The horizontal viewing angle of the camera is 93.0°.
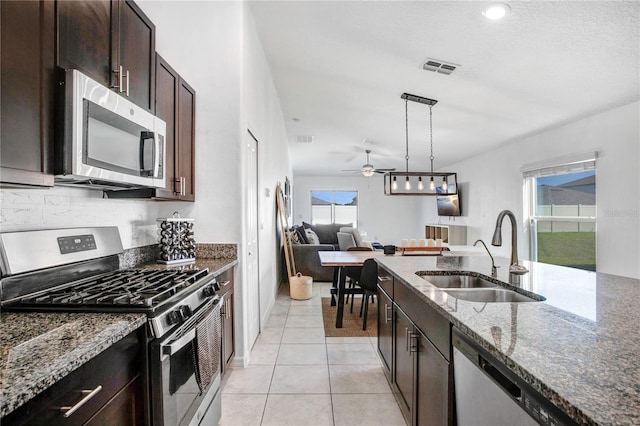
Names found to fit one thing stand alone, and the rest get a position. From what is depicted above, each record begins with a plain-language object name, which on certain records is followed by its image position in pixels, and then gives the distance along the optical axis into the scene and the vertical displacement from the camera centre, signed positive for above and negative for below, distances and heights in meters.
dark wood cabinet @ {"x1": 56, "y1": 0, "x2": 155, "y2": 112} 1.20 +0.82
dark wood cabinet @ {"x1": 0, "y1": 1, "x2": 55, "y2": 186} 0.96 +0.43
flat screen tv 7.44 +0.28
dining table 3.32 -0.50
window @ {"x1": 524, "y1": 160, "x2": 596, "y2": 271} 3.99 +0.03
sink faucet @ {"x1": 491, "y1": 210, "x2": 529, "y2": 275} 1.71 -0.15
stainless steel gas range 1.16 -0.32
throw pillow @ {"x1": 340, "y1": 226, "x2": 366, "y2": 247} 6.20 -0.43
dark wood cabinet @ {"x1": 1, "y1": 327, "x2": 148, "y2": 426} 0.71 -0.49
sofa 5.49 -0.76
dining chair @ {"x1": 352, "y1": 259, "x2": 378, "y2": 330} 3.29 -0.65
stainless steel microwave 1.15 +0.36
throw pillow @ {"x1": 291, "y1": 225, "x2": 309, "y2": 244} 5.99 -0.37
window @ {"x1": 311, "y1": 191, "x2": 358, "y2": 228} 10.83 +0.36
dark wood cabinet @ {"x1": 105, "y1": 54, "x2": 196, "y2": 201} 1.97 +0.63
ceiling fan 6.78 +1.05
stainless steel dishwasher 0.68 -0.48
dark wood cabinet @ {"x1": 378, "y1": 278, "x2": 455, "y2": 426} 1.20 -0.71
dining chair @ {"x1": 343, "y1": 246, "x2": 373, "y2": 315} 3.83 -0.71
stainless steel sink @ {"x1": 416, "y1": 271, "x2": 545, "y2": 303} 1.52 -0.40
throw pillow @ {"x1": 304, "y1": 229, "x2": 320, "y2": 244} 6.22 -0.44
